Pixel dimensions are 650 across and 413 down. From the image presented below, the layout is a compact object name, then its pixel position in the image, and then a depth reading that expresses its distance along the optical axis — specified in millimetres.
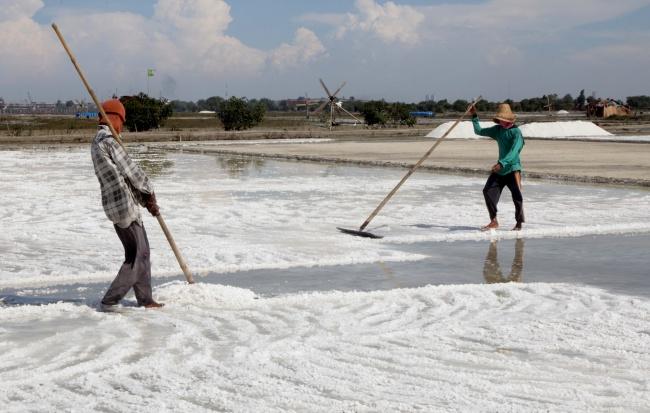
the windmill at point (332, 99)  68750
